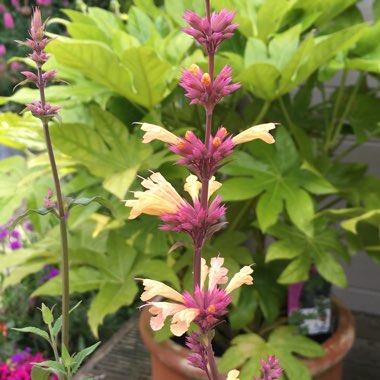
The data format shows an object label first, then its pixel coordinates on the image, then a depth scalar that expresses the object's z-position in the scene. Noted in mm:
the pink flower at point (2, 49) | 3279
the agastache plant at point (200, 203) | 339
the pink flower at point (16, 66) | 3296
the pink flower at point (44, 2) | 3075
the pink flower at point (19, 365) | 1125
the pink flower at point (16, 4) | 3361
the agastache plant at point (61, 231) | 426
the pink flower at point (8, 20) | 3258
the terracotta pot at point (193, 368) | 1081
